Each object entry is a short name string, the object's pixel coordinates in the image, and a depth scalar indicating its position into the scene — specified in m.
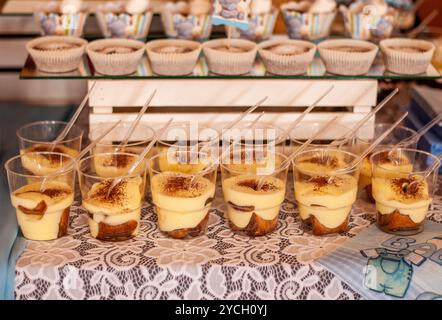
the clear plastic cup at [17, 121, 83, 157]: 2.44
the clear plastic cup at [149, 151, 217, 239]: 2.13
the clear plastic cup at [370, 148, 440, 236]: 2.19
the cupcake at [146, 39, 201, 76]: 2.42
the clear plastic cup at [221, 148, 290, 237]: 2.15
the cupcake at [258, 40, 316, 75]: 2.44
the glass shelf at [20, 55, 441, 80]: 2.43
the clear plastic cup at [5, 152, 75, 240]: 2.14
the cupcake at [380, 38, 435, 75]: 2.46
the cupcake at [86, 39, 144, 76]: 2.42
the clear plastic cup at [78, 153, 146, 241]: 2.11
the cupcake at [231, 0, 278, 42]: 2.76
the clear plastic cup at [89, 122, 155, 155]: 2.43
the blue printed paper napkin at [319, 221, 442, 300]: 2.05
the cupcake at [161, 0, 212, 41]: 2.75
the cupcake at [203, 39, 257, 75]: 2.43
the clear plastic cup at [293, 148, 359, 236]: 2.16
